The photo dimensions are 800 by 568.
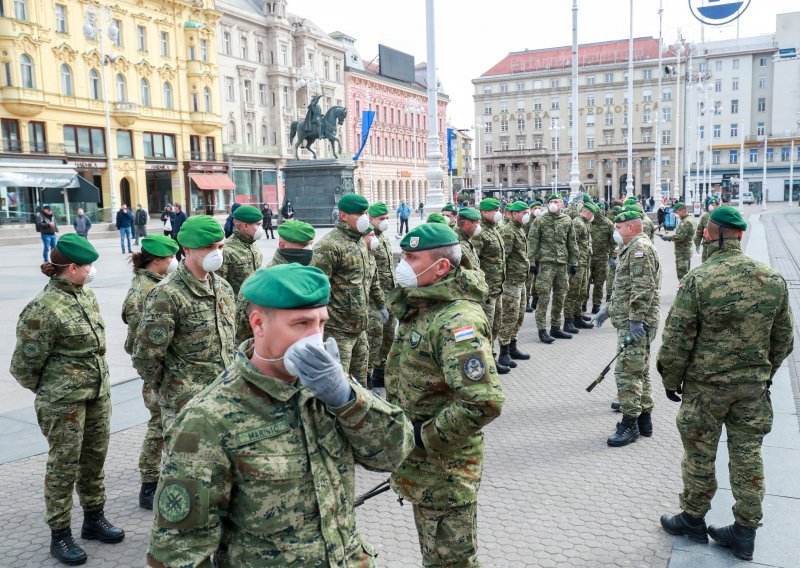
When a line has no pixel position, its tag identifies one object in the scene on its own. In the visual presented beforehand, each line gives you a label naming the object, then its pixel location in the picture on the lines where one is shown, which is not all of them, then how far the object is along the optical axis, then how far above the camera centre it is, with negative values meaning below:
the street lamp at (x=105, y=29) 34.59 +9.35
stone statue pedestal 30.11 +0.58
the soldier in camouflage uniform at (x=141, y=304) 4.96 -0.79
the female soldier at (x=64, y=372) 4.21 -1.07
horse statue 32.16 +3.45
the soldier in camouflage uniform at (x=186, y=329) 4.27 -0.82
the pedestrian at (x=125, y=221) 24.80 -0.65
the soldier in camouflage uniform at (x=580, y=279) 11.52 -1.52
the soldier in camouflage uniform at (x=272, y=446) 1.91 -0.74
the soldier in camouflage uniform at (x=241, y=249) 7.20 -0.53
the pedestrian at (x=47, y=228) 22.11 -0.74
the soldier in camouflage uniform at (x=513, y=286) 9.45 -1.40
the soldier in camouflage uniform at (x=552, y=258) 10.79 -1.07
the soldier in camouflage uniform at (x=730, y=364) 4.09 -1.11
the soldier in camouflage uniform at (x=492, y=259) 9.09 -0.90
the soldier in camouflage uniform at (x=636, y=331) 6.21 -1.35
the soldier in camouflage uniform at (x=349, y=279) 6.46 -0.81
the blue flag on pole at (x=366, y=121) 38.94 +4.53
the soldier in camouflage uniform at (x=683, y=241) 13.23 -1.05
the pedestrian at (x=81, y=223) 24.59 -0.67
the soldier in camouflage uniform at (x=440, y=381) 2.92 -0.86
